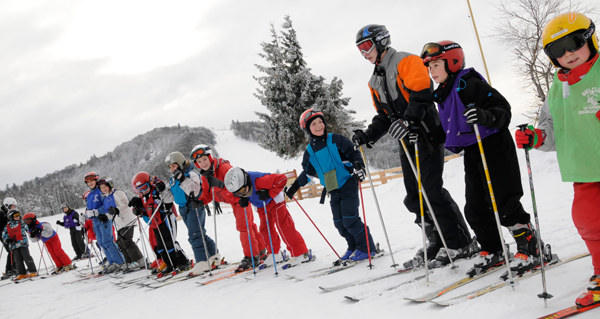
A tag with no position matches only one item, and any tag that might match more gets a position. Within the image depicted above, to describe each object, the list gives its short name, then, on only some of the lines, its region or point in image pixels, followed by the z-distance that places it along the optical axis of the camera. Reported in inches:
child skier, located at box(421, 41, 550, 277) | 112.0
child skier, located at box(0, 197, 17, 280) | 426.3
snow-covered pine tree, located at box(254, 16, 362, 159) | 726.5
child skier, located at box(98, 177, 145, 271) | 311.3
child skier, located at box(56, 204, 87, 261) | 476.7
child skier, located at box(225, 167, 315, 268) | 203.2
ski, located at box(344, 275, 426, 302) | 124.5
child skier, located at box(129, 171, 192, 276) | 264.7
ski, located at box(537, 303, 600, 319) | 78.7
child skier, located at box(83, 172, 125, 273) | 324.2
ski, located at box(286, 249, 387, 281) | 173.6
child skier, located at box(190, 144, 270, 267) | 224.4
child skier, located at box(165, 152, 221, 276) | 239.5
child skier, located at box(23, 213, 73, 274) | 421.1
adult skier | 133.0
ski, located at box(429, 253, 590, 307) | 101.4
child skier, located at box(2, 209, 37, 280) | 414.6
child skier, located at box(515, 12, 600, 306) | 84.6
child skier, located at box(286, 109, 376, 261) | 183.9
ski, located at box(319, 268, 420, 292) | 143.1
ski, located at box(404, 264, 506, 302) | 108.6
